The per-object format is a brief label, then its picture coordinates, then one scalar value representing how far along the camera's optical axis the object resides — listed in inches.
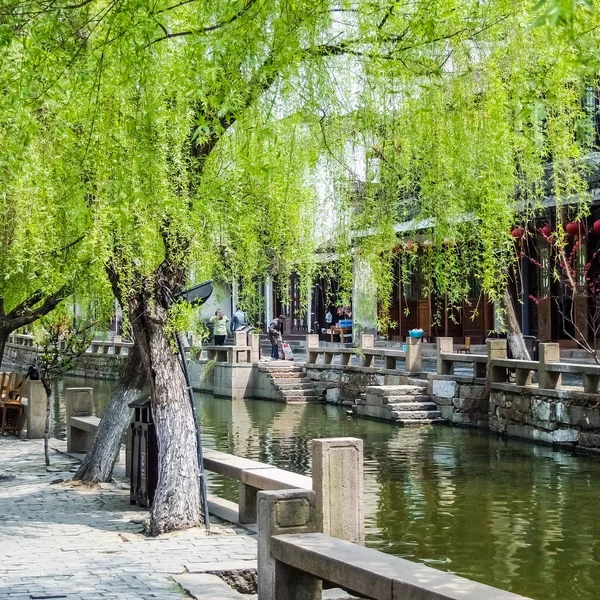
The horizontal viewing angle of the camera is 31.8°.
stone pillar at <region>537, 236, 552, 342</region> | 1059.3
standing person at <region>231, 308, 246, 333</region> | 1421.0
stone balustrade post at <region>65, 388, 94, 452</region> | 621.3
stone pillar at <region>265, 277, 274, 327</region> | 1697.8
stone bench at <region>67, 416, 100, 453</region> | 614.1
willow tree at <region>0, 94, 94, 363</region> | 353.4
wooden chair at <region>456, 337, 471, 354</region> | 1141.7
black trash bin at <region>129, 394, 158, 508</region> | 425.7
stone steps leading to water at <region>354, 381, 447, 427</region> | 905.5
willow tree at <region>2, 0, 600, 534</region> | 310.8
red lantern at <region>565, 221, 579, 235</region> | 946.1
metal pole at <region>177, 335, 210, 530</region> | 387.9
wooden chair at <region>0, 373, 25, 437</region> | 748.0
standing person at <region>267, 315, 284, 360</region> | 1332.4
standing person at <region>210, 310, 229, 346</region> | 1338.6
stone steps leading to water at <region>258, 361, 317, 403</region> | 1169.4
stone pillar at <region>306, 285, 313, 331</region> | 1611.7
